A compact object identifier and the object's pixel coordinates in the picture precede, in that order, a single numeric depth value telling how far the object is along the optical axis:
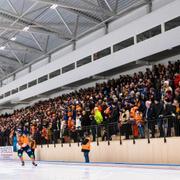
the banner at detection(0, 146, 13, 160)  30.31
